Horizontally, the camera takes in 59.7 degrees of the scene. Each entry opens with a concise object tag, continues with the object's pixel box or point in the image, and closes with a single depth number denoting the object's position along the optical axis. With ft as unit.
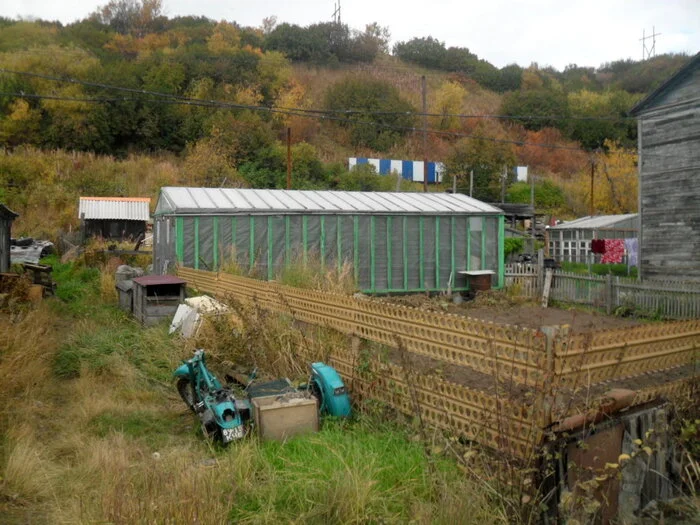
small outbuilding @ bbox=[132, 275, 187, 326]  33.24
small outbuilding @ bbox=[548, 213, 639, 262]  91.61
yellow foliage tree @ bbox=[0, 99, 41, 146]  123.85
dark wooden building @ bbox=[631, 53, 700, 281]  50.42
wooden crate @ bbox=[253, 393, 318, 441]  15.61
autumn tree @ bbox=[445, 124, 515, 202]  136.56
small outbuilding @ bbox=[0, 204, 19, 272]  48.44
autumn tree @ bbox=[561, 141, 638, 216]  131.85
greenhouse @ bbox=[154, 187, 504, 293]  50.24
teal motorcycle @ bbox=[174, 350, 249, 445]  15.58
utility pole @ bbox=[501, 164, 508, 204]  125.31
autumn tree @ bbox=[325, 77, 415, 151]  167.53
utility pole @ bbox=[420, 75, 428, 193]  91.30
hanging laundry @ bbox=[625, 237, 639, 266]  73.36
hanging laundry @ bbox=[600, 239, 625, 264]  80.66
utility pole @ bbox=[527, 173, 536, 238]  101.73
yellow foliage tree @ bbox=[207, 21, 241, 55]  189.57
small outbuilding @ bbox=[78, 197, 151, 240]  88.12
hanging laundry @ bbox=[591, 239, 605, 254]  78.69
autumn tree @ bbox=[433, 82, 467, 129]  198.90
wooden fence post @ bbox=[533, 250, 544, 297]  58.03
